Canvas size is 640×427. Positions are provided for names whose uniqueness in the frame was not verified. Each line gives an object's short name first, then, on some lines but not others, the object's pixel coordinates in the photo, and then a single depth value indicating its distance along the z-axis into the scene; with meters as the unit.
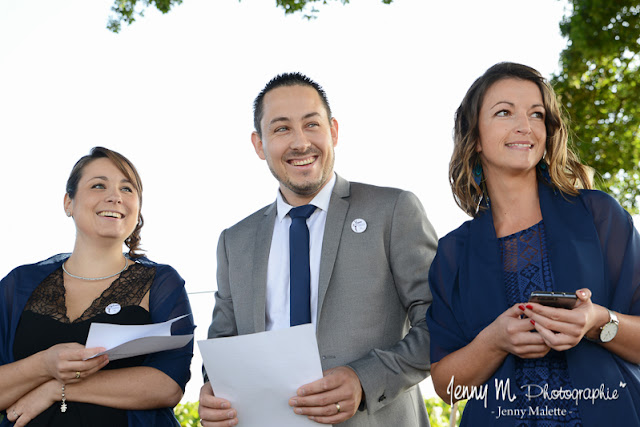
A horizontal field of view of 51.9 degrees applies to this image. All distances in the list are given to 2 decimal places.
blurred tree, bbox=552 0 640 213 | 6.53
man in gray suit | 2.48
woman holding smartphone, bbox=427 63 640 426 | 1.99
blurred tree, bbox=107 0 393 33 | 6.06
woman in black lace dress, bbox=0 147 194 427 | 2.69
